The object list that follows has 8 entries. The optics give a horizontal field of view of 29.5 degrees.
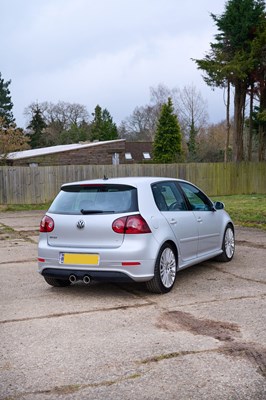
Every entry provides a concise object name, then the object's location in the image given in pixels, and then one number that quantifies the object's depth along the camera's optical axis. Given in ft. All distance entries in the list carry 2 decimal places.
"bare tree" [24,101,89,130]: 234.79
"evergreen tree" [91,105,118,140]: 224.33
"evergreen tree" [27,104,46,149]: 205.63
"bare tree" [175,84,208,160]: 204.03
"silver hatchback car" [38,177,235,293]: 19.95
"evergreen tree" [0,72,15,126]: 211.41
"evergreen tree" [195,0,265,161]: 94.38
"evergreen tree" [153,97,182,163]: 142.72
